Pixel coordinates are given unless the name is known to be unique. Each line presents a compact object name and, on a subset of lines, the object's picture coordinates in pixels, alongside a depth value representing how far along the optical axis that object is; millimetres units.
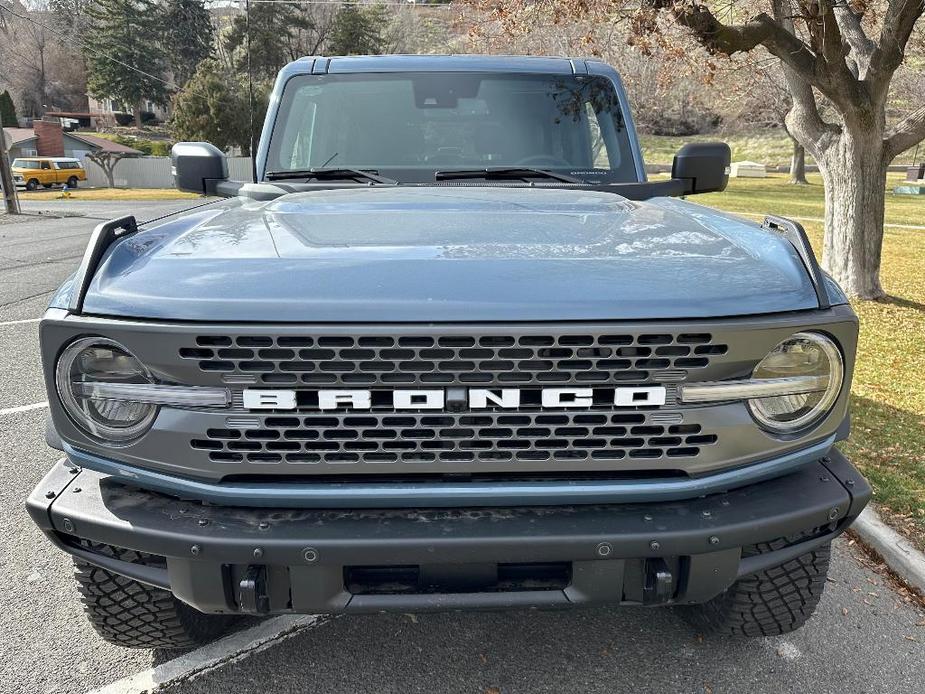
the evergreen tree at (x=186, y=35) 61094
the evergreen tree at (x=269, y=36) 53812
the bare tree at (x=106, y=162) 46906
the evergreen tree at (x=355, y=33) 52469
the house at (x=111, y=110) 75125
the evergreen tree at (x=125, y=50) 60625
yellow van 42312
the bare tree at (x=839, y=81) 8008
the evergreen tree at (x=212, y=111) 46844
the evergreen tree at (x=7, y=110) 63531
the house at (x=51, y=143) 53719
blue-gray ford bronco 1909
